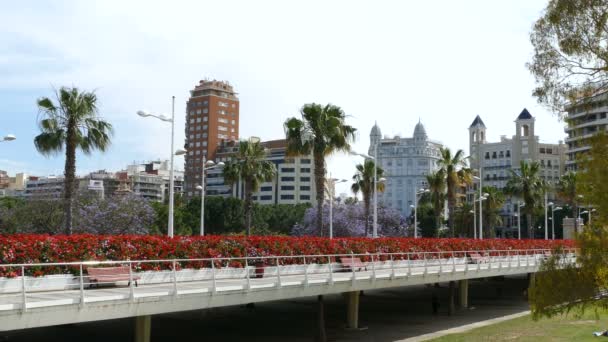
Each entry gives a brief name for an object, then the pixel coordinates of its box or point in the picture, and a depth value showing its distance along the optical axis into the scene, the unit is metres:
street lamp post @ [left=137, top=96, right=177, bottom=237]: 32.69
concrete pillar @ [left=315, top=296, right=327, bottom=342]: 31.97
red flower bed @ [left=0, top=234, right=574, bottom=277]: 21.95
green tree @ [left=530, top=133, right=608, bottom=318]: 17.04
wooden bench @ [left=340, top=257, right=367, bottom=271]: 32.62
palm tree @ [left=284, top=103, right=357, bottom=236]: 46.28
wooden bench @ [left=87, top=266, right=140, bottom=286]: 20.59
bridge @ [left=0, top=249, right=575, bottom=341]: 17.59
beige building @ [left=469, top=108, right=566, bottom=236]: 168.56
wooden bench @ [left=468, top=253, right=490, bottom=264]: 43.95
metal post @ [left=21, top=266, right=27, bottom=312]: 16.34
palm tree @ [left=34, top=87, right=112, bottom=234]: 36.75
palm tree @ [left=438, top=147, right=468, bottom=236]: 64.50
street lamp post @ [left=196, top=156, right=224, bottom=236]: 45.28
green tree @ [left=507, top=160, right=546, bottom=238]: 76.44
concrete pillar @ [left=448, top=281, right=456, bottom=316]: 44.59
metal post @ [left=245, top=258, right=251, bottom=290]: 23.31
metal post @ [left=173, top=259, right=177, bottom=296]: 20.58
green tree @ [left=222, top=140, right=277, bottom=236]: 54.81
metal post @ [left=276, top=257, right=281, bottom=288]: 24.83
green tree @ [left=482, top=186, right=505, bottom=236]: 88.00
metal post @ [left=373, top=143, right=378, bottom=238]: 47.09
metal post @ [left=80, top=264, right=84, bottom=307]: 17.74
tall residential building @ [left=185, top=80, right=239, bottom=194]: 186.50
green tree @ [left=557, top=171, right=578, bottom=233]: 70.66
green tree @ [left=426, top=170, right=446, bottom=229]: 65.19
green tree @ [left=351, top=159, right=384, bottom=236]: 72.25
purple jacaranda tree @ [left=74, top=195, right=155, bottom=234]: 71.19
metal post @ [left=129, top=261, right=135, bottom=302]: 19.27
